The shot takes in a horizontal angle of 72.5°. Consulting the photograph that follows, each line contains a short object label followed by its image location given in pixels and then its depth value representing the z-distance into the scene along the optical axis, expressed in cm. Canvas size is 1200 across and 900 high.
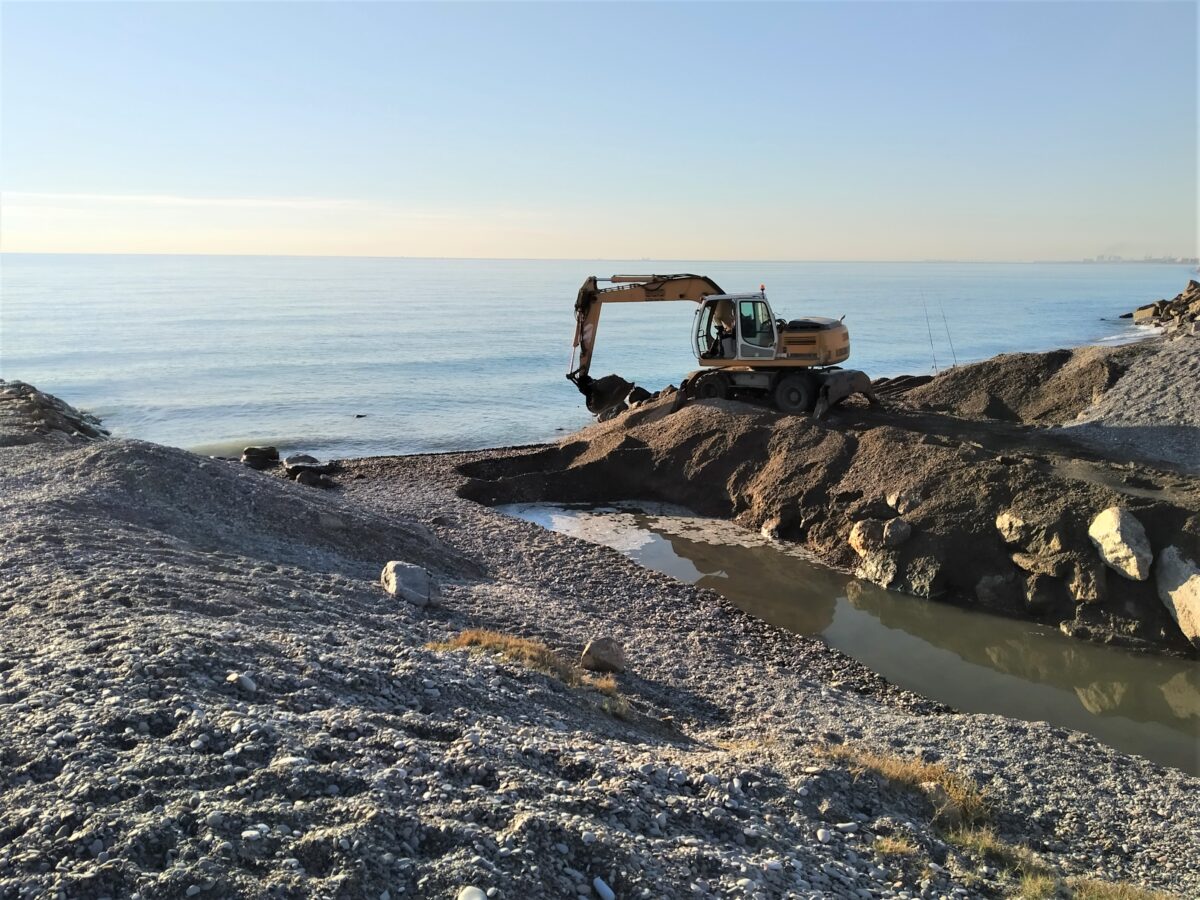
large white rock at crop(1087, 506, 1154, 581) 1189
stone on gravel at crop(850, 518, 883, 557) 1449
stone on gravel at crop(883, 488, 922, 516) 1461
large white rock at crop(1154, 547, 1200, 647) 1136
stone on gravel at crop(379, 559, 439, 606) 1120
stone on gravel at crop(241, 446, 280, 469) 2197
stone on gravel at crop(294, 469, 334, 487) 1869
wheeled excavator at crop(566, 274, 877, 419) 1947
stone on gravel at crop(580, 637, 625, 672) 988
